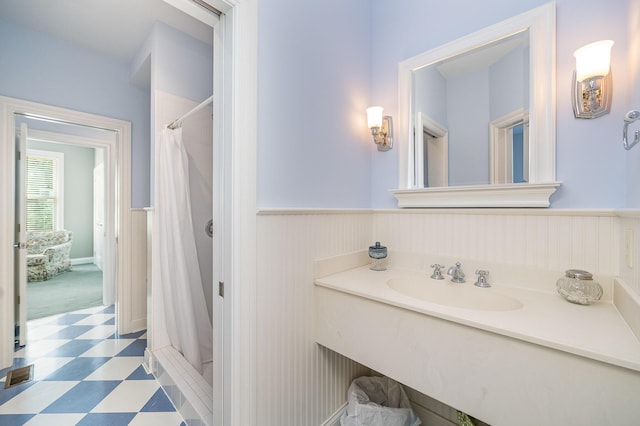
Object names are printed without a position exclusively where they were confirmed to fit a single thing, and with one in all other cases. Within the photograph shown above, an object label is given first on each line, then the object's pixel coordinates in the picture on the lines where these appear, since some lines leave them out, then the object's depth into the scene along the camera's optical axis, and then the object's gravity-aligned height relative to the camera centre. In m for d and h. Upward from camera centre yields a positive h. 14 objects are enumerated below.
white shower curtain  1.84 -0.28
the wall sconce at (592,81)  0.93 +0.51
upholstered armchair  4.13 -0.71
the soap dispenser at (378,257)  1.46 -0.25
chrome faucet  1.28 -0.31
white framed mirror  1.12 +0.49
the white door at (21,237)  2.04 -0.19
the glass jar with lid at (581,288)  0.94 -0.29
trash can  1.23 -1.00
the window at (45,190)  4.95 +0.47
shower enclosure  1.84 -0.40
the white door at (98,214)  5.10 -0.02
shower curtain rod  1.64 +0.68
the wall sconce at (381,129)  1.54 +0.52
